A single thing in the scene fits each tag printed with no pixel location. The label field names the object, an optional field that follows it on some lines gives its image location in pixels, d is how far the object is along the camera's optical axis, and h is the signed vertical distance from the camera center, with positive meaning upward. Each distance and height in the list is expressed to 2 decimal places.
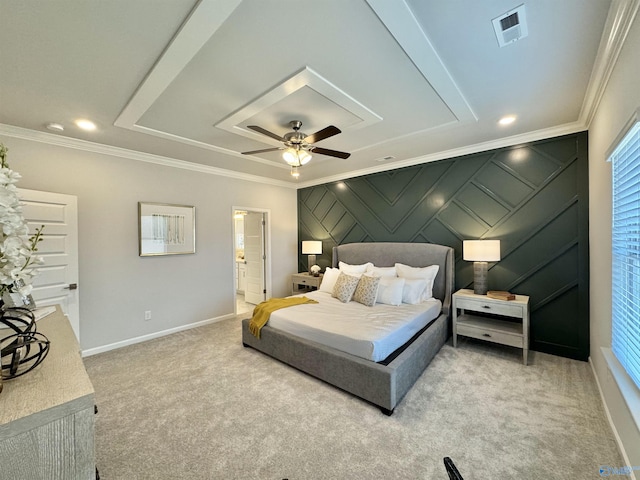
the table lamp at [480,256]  3.21 -0.26
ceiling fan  2.50 +0.93
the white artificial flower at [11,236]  0.76 +0.01
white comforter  2.40 -0.92
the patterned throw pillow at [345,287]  3.55 -0.71
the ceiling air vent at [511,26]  1.50 +1.26
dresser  0.67 -0.51
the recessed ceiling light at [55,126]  2.74 +1.18
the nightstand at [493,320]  2.89 -1.09
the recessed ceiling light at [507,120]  2.78 +1.24
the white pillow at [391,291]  3.43 -0.74
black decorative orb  0.89 -0.45
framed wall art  3.75 +0.13
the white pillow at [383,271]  3.98 -0.55
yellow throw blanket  3.19 -0.91
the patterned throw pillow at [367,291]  3.40 -0.73
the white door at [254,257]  5.52 -0.44
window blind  1.57 -0.12
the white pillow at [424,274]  3.64 -0.56
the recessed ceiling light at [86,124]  2.71 +1.20
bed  2.18 -1.17
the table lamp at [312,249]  5.27 -0.26
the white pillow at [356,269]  4.32 -0.55
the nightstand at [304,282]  5.06 -0.91
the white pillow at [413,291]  3.46 -0.74
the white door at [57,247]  2.81 -0.10
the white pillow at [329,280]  4.15 -0.71
